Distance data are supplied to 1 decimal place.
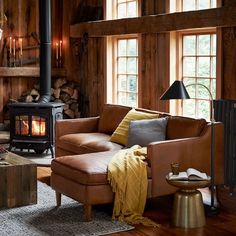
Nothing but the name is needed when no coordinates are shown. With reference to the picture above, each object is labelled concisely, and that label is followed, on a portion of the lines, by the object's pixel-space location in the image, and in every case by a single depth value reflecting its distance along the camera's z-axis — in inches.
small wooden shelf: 339.3
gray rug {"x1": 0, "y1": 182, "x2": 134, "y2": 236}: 175.9
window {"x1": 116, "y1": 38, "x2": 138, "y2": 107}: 302.8
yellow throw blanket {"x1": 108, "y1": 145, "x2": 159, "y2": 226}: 185.2
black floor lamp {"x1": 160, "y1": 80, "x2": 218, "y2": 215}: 188.2
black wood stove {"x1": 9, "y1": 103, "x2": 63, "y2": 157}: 293.0
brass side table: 180.2
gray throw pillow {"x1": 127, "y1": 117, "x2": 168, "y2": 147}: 216.8
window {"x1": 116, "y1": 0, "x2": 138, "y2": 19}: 298.3
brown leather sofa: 184.5
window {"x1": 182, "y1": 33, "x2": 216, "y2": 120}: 246.8
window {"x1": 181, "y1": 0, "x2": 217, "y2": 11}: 243.3
